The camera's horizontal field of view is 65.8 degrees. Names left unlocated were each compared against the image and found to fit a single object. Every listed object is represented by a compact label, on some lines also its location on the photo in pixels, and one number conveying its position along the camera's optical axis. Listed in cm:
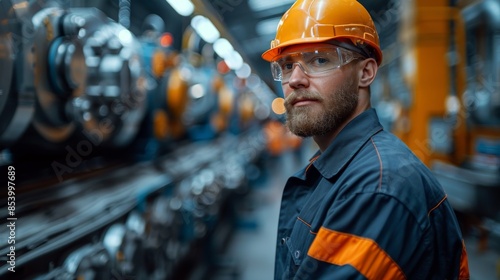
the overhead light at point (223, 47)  389
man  81
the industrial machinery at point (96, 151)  126
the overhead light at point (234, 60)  490
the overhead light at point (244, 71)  629
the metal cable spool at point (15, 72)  115
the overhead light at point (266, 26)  508
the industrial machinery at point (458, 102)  298
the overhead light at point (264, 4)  400
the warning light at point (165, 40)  320
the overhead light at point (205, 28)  289
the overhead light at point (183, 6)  230
